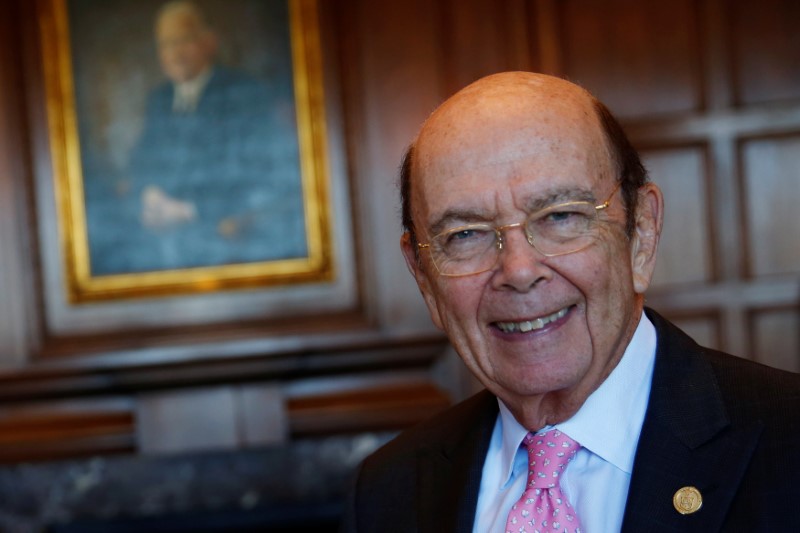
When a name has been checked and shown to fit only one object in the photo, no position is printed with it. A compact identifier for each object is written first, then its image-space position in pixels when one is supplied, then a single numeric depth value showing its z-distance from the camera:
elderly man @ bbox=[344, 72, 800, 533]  1.15
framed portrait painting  2.47
